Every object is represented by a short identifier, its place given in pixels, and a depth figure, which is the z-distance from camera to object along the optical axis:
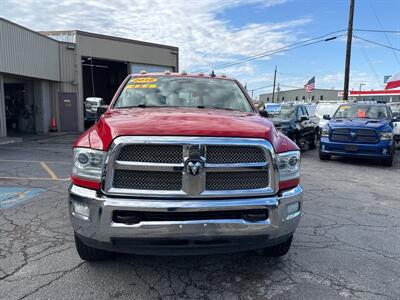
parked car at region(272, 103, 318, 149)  12.48
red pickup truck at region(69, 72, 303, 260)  2.93
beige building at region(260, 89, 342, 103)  89.31
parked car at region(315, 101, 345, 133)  18.36
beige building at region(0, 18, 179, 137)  17.62
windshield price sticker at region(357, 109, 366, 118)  11.74
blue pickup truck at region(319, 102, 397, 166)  10.54
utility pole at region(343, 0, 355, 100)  21.98
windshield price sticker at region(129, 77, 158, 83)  5.02
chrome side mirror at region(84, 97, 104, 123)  24.48
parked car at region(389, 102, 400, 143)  15.45
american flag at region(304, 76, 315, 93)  34.16
